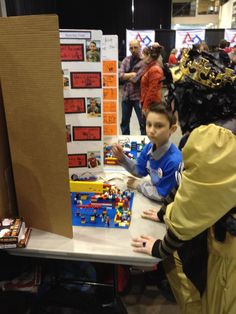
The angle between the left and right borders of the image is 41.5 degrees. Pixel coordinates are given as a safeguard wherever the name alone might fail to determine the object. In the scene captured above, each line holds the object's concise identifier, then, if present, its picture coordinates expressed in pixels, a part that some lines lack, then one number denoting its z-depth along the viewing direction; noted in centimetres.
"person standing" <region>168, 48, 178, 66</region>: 756
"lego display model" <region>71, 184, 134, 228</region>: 125
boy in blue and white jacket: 139
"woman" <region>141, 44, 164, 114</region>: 375
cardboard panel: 94
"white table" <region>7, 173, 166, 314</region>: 107
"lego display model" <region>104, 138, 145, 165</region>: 188
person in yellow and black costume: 85
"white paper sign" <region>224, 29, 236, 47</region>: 863
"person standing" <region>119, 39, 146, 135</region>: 426
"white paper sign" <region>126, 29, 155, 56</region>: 848
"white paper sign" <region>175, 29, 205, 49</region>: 859
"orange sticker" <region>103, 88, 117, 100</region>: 225
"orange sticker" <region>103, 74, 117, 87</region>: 224
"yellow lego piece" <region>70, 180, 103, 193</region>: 147
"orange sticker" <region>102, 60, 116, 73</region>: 223
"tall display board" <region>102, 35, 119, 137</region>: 219
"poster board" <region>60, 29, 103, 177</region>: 152
